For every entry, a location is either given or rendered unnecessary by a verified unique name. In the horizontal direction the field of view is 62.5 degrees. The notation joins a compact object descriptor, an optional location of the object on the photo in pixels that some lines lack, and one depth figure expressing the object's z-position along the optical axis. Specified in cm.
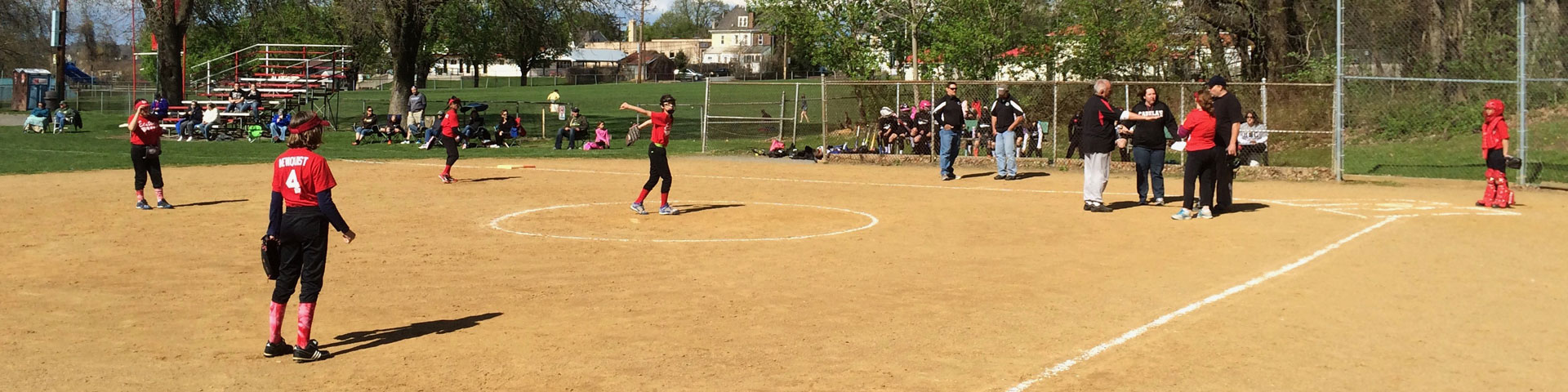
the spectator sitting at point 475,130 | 3369
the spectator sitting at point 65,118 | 4141
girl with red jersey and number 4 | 853
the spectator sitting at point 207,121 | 3681
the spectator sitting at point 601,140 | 3322
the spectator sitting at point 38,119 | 4065
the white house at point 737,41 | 18312
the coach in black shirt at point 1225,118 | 1653
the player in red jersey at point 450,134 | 2211
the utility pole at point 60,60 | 4812
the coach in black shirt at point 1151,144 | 1788
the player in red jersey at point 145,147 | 1717
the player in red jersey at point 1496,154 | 1758
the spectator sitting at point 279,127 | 3634
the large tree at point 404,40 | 4069
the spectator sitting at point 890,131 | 2823
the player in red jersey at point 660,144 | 1694
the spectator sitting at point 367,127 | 3509
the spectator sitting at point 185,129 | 3680
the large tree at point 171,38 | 4119
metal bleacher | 4078
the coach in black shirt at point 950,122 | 2258
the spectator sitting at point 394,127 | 3525
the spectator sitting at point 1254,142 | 2361
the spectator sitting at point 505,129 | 3412
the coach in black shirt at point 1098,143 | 1747
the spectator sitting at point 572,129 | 3341
